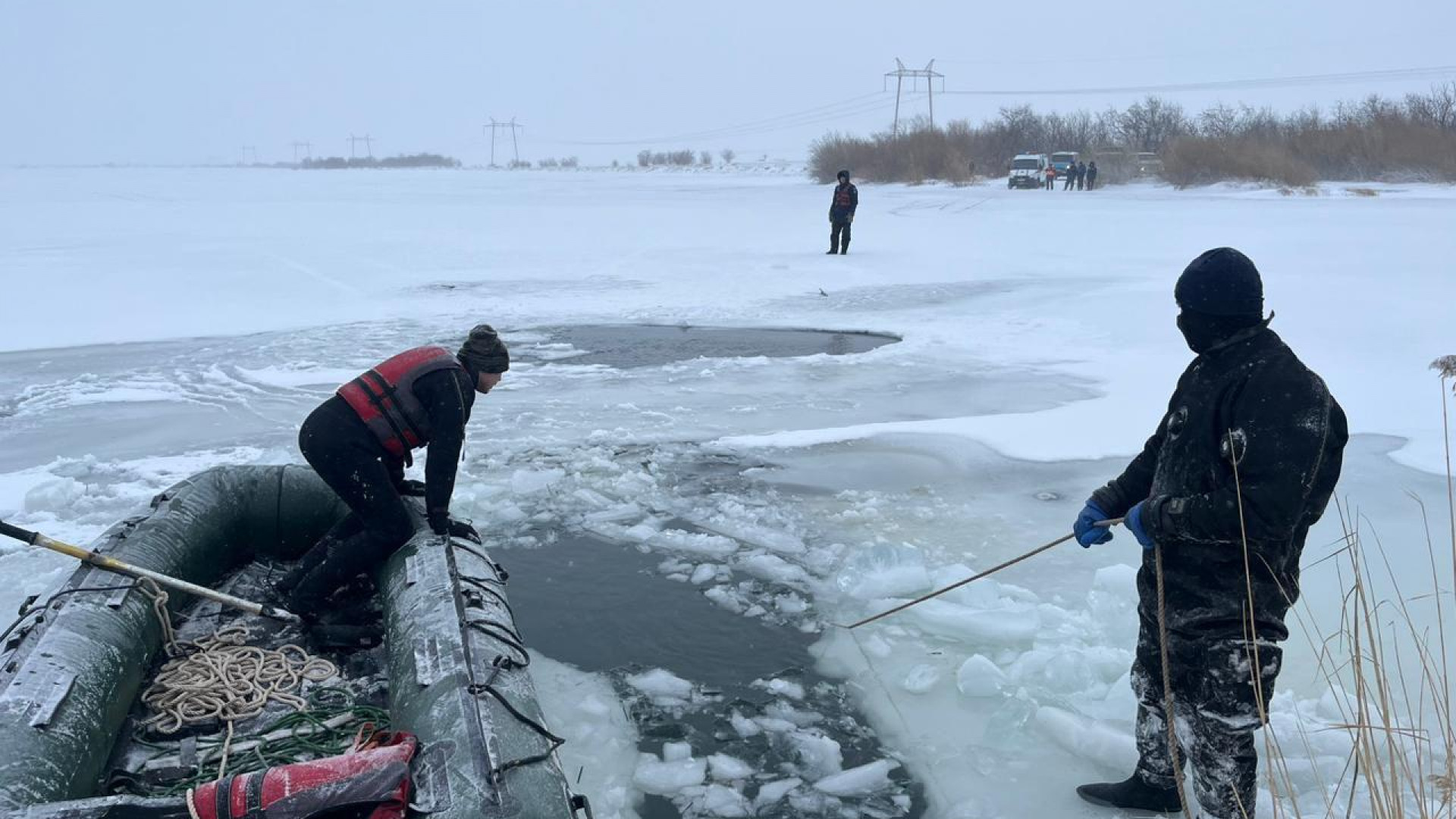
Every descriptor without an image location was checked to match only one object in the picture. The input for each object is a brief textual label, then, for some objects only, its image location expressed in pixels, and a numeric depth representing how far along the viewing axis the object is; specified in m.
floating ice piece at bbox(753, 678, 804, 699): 3.82
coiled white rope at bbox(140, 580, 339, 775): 3.36
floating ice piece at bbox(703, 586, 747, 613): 4.51
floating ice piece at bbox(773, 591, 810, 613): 4.47
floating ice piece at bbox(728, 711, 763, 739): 3.57
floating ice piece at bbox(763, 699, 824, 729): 3.63
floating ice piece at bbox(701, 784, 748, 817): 3.17
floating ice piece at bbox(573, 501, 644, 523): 5.47
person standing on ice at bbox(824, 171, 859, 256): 15.59
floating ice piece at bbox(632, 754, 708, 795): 3.29
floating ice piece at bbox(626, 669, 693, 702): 3.83
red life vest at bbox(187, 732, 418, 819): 2.45
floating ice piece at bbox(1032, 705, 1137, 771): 3.35
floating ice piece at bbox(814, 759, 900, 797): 3.26
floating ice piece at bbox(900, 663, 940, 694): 3.82
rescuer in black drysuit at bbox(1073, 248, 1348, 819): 2.38
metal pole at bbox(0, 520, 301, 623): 3.42
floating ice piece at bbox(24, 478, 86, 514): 5.43
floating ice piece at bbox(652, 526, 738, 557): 5.05
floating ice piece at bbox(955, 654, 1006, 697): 3.77
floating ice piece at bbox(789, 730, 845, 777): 3.37
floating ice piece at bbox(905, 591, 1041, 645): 4.09
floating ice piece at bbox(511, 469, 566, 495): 5.87
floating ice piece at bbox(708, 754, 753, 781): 3.34
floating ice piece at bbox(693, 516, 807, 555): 5.07
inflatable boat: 2.53
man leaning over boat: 3.82
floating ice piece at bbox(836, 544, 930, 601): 4.52
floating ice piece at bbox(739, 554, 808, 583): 4.76
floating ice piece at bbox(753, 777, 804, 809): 3.22
